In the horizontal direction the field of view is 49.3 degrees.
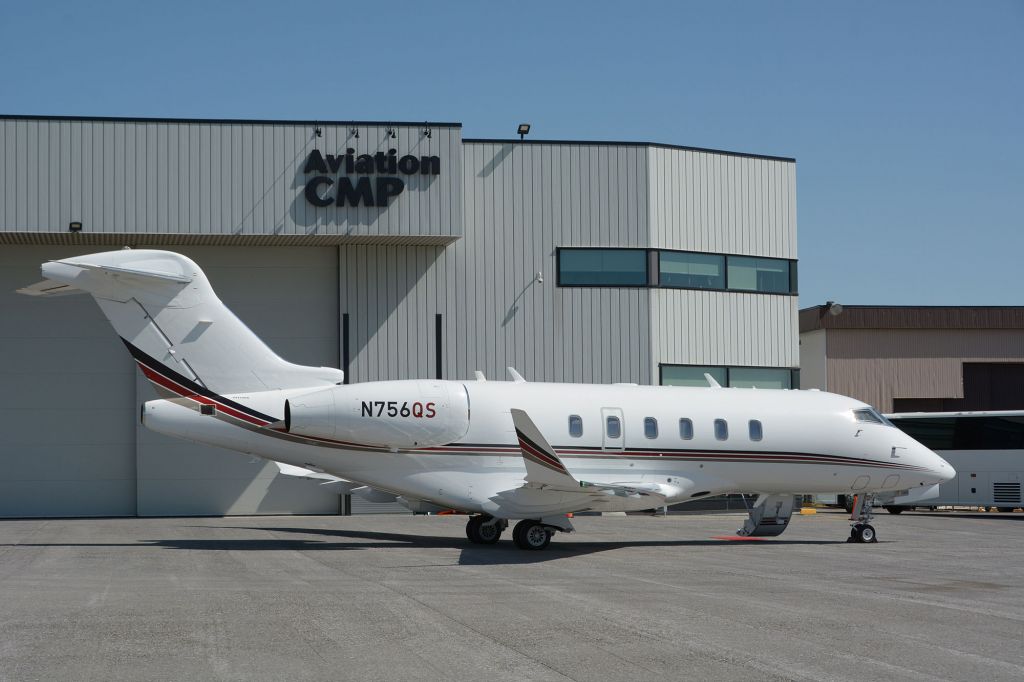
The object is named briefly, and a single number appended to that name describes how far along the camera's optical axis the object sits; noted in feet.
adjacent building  158.51
